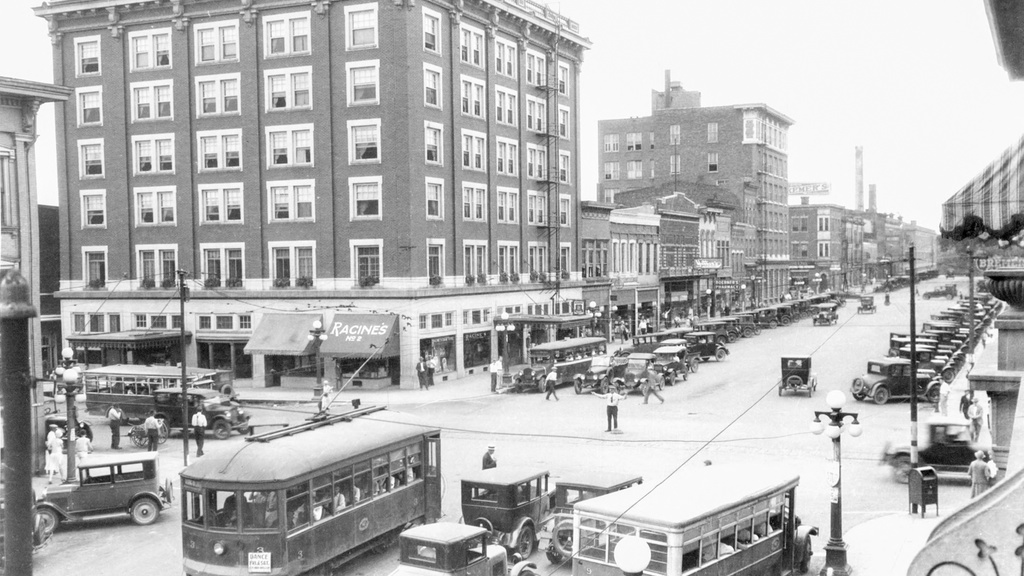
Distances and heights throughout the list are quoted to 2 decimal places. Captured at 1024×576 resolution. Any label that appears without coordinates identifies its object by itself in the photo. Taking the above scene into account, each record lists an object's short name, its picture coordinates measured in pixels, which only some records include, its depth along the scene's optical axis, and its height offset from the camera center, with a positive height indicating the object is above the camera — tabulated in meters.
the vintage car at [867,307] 76.67 -3.61
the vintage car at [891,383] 33.78 -4.55
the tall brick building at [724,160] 91.25 +11.63
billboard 129.46 +11.41
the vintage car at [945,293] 107.16 -3.62
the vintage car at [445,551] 13.77 -4.42
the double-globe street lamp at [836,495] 15.46 -4.05
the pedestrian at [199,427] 26.97 -4.67
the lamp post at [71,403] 21.55 -3.14
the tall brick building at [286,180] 43.12 +4.87
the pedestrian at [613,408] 28.81 -4.52
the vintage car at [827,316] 67.68 -3.87
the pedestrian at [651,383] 35.47 -4.66
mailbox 18.91 -4.82
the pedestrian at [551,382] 36.53 -4.67
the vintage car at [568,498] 16.16 -4.36
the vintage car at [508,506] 16.97 -4.56
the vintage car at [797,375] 35.81 -4.41
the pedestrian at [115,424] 28.72 -4.81
